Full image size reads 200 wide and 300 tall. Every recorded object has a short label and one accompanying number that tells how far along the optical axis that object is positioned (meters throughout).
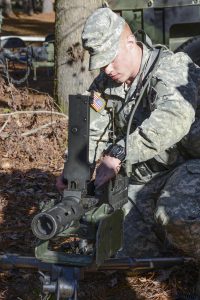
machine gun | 3.19
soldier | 3.79
